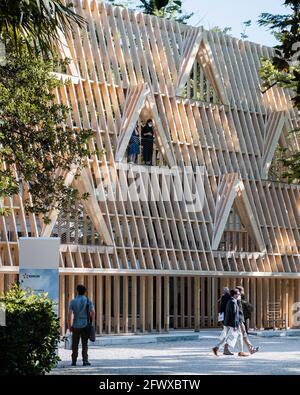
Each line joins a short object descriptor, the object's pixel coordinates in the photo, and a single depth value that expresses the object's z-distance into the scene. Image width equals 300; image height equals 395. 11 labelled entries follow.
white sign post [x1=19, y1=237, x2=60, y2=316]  23.62
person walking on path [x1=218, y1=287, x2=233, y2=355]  31.31
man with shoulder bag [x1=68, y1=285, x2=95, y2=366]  22.48
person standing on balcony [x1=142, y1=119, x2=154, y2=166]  37.12
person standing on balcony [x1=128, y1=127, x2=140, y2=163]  36.56
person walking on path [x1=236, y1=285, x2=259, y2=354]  25.68
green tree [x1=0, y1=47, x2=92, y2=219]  20.41
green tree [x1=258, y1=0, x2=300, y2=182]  12.02
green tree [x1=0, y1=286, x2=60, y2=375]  16.09
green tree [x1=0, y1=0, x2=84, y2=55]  16.20
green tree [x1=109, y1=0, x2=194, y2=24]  55.53
